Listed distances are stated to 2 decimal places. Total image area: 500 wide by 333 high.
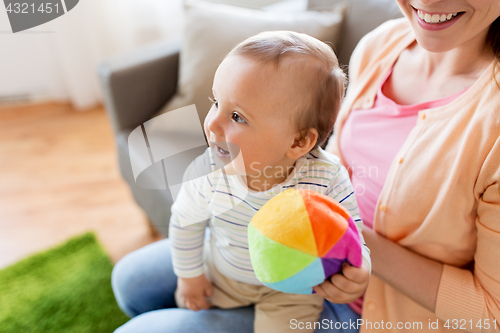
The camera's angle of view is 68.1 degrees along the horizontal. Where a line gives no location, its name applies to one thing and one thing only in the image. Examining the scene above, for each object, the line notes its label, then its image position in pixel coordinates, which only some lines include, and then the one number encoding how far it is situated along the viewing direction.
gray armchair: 0.94
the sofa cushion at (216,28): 0.81
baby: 0.47
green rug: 1.15
